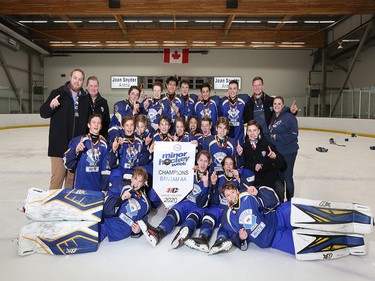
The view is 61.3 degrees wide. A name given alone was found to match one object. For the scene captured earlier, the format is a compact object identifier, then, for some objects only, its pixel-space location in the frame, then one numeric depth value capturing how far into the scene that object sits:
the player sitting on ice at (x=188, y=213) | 2.33
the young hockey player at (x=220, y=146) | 3.18
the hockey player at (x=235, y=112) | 4.05
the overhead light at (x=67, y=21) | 14.22
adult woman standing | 3.28
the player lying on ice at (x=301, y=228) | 2.19
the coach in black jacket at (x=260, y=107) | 3.65
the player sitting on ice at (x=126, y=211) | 2.45
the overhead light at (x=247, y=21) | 14.33
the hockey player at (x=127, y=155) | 3.03
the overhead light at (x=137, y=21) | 14.41
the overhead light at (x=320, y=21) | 14.50
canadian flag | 17.45
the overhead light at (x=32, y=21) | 14.33
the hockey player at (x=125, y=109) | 3.59
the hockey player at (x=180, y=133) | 3.39
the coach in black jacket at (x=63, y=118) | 2.99
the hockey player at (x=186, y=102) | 4.41
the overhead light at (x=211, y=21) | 14.46
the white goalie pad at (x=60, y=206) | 2.26
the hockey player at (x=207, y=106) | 4.23
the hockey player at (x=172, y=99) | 4.18
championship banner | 2.98
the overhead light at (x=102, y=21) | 14.77
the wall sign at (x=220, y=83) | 17.81
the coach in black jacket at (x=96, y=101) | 3.32
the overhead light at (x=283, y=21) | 13.66
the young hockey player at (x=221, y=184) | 2.70
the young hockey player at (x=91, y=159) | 2.93
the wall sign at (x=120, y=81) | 18.02
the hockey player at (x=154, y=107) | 4.07
